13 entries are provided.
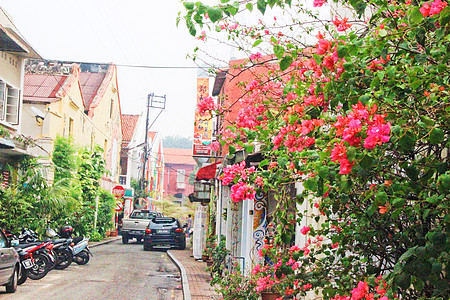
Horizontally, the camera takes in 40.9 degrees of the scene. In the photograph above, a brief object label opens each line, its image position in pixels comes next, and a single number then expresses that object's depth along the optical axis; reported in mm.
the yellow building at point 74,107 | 27891
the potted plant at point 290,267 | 5176
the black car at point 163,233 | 30156
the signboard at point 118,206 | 38412
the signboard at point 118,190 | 40000
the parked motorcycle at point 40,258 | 15234
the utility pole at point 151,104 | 53125
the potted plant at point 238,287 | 9930
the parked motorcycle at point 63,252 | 17250
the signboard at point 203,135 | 28750
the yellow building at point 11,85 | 20250
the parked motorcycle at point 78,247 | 18769
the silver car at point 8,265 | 11844
